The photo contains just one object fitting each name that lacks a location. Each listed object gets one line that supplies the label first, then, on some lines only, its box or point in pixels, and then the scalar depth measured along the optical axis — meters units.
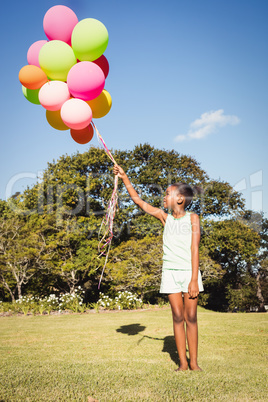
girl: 2.96
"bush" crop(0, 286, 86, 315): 10.84
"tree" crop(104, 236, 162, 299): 13.18
